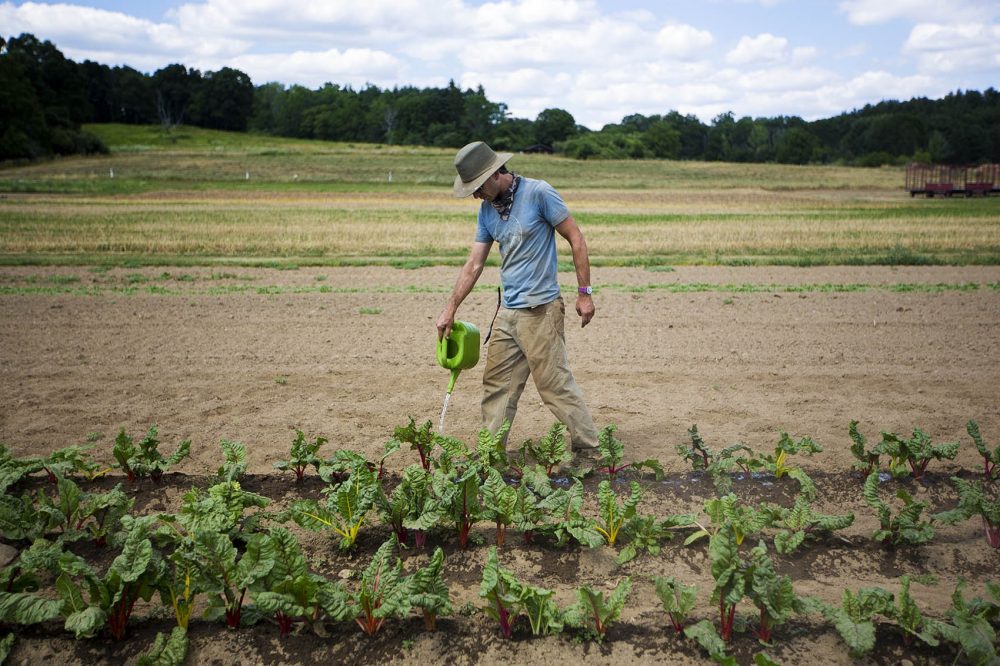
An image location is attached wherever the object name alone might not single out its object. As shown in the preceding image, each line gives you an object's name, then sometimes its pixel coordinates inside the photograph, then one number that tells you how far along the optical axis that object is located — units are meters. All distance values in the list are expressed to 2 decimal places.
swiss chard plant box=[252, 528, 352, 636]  3.64
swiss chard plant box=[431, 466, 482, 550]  4.46
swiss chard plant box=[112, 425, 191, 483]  5.25
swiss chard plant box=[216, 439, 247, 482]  5.15
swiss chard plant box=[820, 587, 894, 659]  3.47
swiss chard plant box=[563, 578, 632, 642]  3.65
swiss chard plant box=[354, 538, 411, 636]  3.69
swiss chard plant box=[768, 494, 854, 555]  4.27
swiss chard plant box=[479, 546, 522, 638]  3.61
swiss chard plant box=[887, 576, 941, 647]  3.52
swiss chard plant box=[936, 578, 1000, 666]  3.34
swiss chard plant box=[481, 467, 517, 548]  4.43
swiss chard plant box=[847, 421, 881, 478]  5.24
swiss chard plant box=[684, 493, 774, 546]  4.25
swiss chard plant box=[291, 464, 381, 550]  4.46
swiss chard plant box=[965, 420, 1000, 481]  5.06
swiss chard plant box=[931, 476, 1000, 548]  4.31
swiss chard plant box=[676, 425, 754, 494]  5.06
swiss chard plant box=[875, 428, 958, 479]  5.11
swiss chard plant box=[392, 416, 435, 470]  5.24
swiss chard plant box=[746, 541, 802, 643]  3.60
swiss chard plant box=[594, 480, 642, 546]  4.47
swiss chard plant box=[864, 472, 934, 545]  4.31
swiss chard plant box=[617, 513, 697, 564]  4.38
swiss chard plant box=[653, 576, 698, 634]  3.64
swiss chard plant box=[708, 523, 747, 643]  3.62
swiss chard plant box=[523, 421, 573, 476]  5.26
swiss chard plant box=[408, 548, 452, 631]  3.74
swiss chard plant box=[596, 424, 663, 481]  5.23
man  5.23
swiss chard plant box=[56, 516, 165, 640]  3.65
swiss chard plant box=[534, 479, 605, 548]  4.32
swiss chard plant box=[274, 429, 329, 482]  5.24
